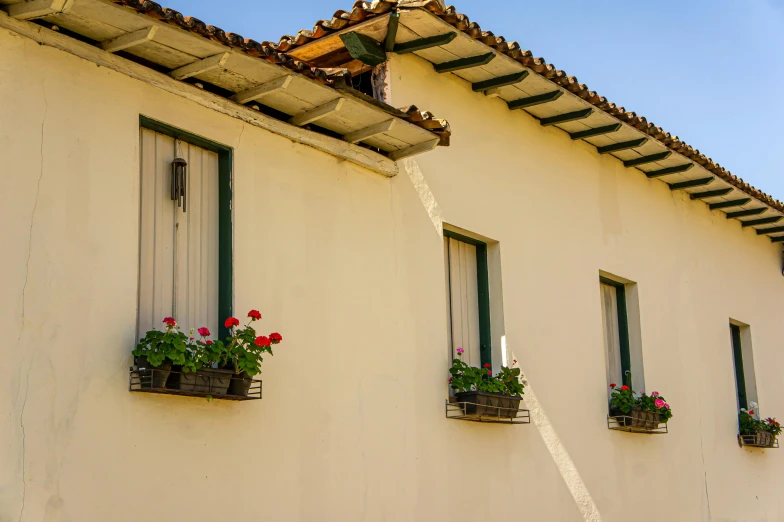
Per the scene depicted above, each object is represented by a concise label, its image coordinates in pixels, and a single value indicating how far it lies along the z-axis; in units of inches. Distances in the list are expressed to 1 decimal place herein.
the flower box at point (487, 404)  347.3
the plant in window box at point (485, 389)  347.6
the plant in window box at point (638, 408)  433.7
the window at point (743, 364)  573.6
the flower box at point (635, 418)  433.7
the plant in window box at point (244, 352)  270.7
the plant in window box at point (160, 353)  251.3
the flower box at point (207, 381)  260.1
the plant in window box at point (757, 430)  536.1
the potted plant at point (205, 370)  259.0
